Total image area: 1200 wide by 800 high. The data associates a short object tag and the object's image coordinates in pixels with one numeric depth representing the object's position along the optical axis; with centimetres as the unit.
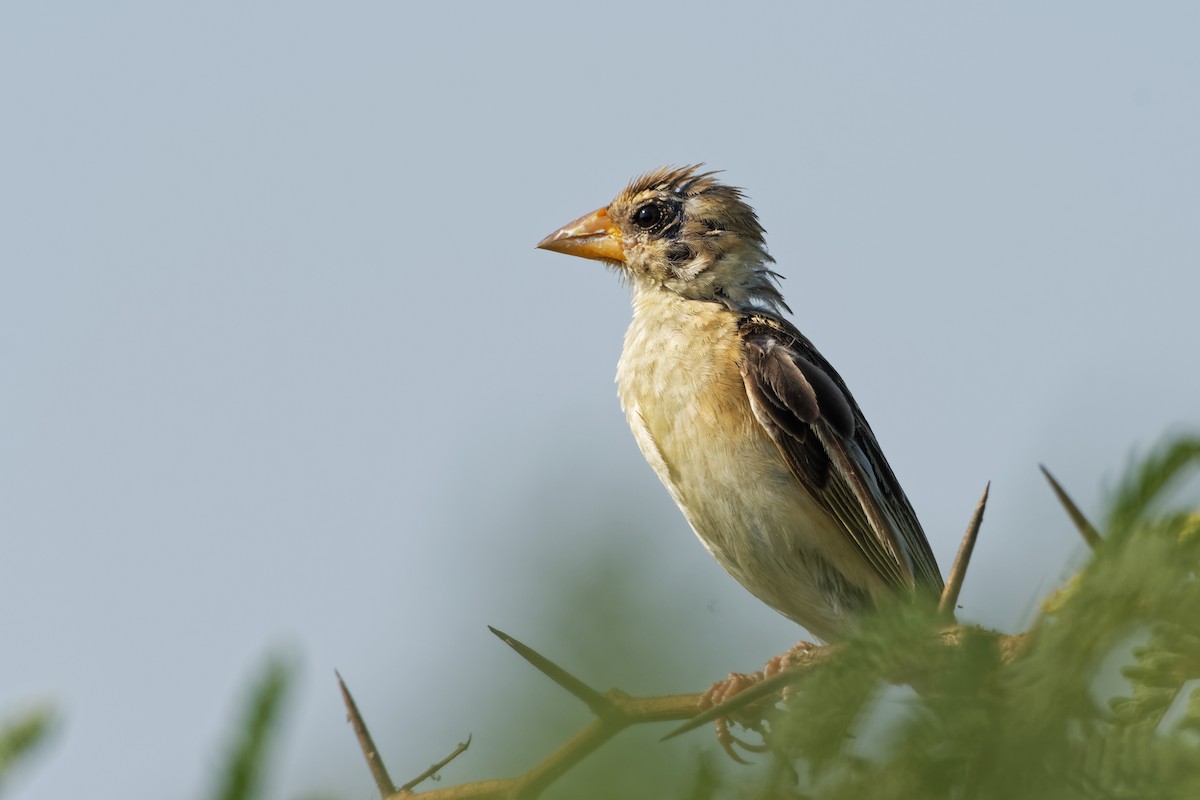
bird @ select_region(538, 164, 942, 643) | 385
